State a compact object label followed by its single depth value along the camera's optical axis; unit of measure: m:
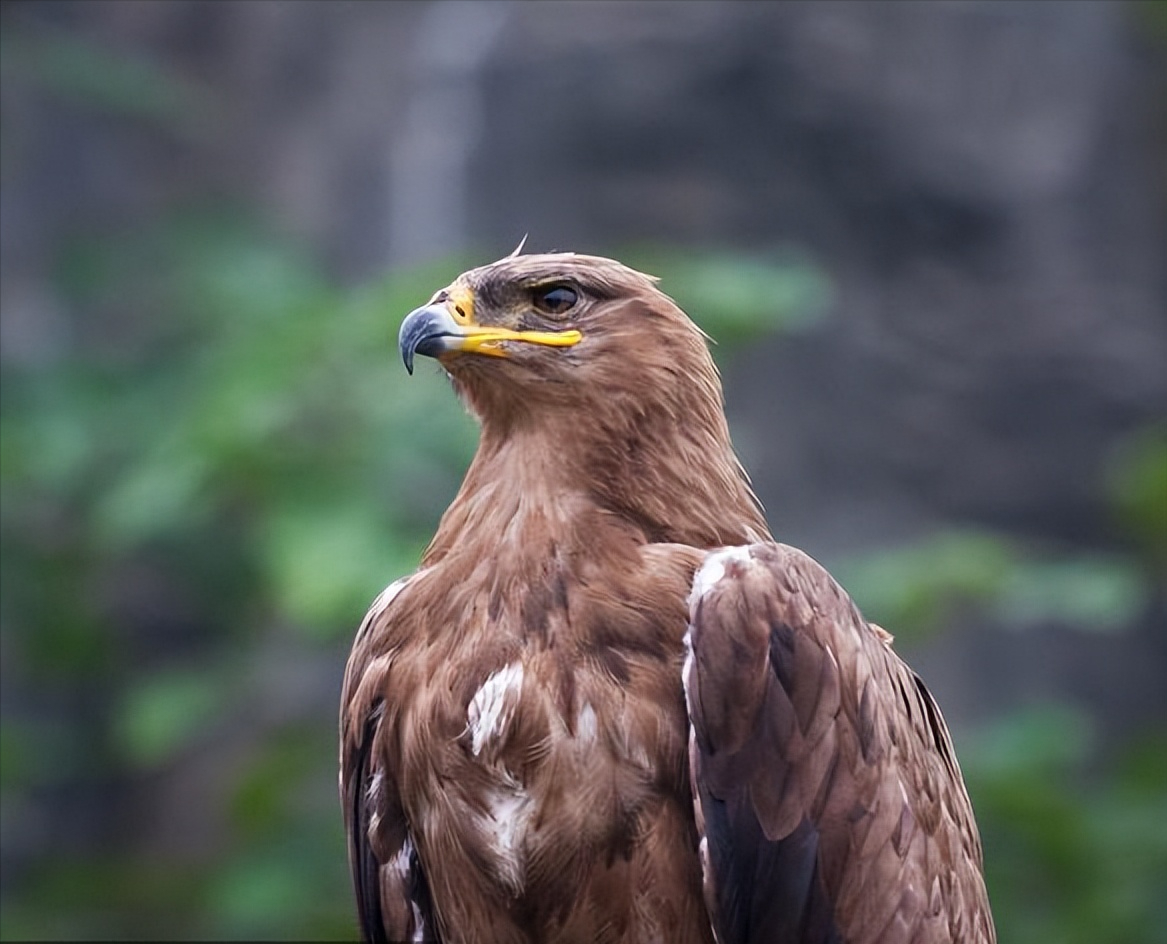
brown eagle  8.05
